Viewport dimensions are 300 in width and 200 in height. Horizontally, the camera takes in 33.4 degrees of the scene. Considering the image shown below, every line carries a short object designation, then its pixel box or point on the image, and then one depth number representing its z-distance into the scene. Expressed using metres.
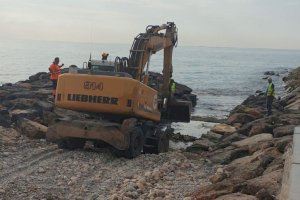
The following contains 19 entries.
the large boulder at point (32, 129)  13.95
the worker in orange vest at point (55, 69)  17.31
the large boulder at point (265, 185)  6.71
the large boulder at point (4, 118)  14.98
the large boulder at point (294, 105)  22.90
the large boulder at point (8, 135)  12.94
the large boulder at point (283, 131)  13.10
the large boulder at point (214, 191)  7.61
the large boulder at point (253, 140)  13.48
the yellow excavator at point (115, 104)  11.97
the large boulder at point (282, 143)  10.32
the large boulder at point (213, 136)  16.96
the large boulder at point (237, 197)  6.84
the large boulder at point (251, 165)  8.88
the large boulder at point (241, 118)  20.17
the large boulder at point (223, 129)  17.98
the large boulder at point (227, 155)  12.34
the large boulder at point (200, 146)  14.75
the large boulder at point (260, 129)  15.22
